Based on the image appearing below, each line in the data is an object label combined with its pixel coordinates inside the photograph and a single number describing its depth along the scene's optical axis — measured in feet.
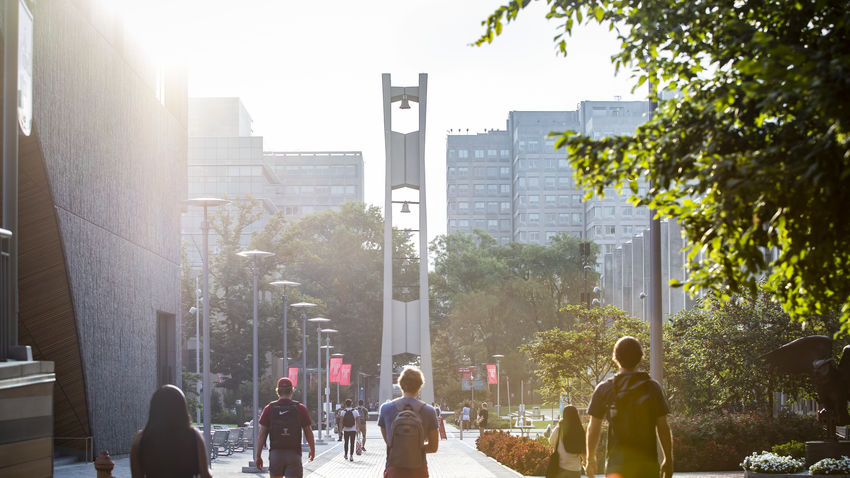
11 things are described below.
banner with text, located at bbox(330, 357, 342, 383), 184.44
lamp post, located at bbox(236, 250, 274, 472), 98.25
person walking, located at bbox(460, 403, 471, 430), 178.91
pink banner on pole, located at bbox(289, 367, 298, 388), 175.01
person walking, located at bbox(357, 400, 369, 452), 125.76
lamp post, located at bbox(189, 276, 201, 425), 251.72
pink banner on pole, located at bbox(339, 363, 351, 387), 205.05
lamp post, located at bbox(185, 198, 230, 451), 78.28
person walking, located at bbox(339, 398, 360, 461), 107.45
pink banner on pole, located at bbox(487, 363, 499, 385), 194.36
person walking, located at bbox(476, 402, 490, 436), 155.22
